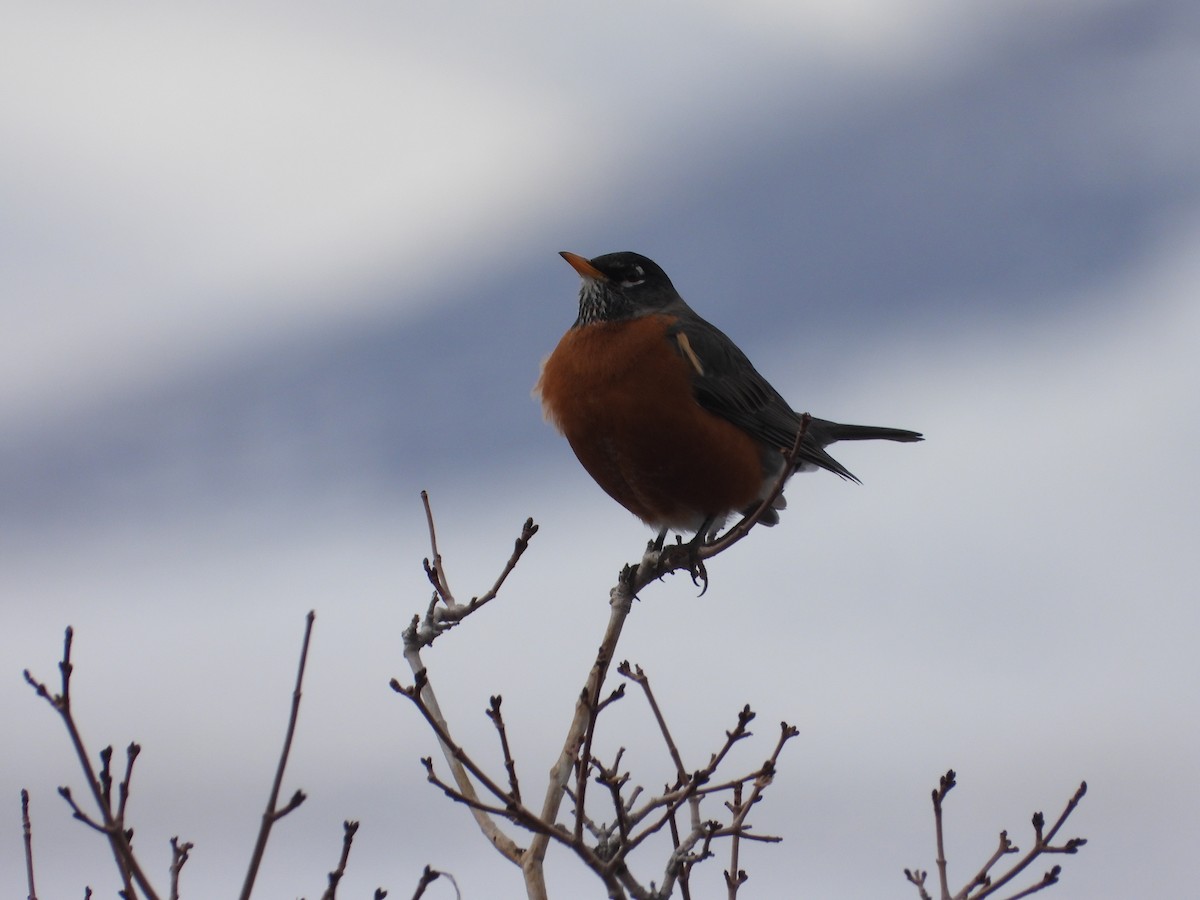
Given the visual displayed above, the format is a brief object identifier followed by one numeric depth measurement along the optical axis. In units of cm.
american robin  1336
